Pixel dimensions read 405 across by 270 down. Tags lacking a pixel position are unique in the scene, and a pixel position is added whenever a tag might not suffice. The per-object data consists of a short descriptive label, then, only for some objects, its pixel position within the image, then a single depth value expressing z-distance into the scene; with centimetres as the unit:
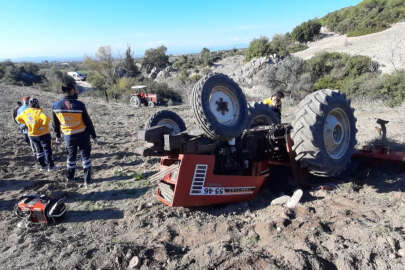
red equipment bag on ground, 369
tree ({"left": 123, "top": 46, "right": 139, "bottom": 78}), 4169
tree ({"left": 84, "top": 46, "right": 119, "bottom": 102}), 3966
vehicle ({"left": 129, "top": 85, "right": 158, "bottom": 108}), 1950
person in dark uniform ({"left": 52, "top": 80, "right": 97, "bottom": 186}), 488
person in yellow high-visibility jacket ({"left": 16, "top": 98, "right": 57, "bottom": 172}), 567
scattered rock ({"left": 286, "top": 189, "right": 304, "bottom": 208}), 368
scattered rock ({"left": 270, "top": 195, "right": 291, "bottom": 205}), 384
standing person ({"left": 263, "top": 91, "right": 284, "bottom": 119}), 619
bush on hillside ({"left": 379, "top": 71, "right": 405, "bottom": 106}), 1049
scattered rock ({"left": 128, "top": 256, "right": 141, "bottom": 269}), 270
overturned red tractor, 334
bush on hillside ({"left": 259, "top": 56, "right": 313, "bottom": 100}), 1674
